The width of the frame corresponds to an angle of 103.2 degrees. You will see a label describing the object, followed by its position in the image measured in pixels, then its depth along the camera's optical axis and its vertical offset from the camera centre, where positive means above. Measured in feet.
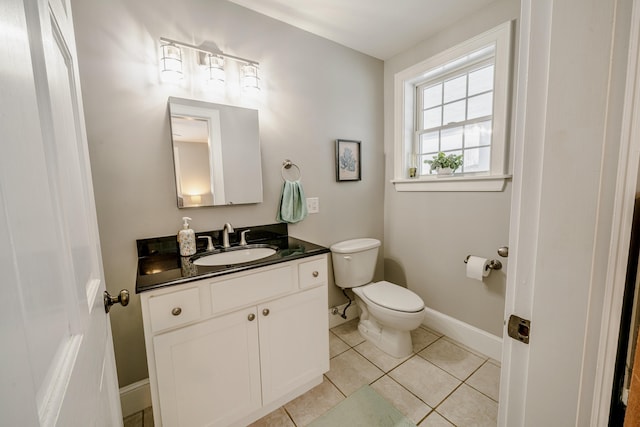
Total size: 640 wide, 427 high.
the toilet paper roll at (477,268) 5.66 -1.87
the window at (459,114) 5.44 +1.83
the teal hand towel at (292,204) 6.01 -0.35
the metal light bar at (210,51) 4.52 +2.69
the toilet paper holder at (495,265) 5.65 -1.80
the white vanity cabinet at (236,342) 3.49 -2.41
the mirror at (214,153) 4.81 +0.76
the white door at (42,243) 0.78 -0.21
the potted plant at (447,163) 6.45 +0.57
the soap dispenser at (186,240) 4.55 -0.88
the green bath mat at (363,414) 4.38 -4.06
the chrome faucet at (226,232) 5.17 -0.85
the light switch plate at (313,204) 6.57 -0.42
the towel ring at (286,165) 6.11 +0.59
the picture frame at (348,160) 6.95 +0.76
